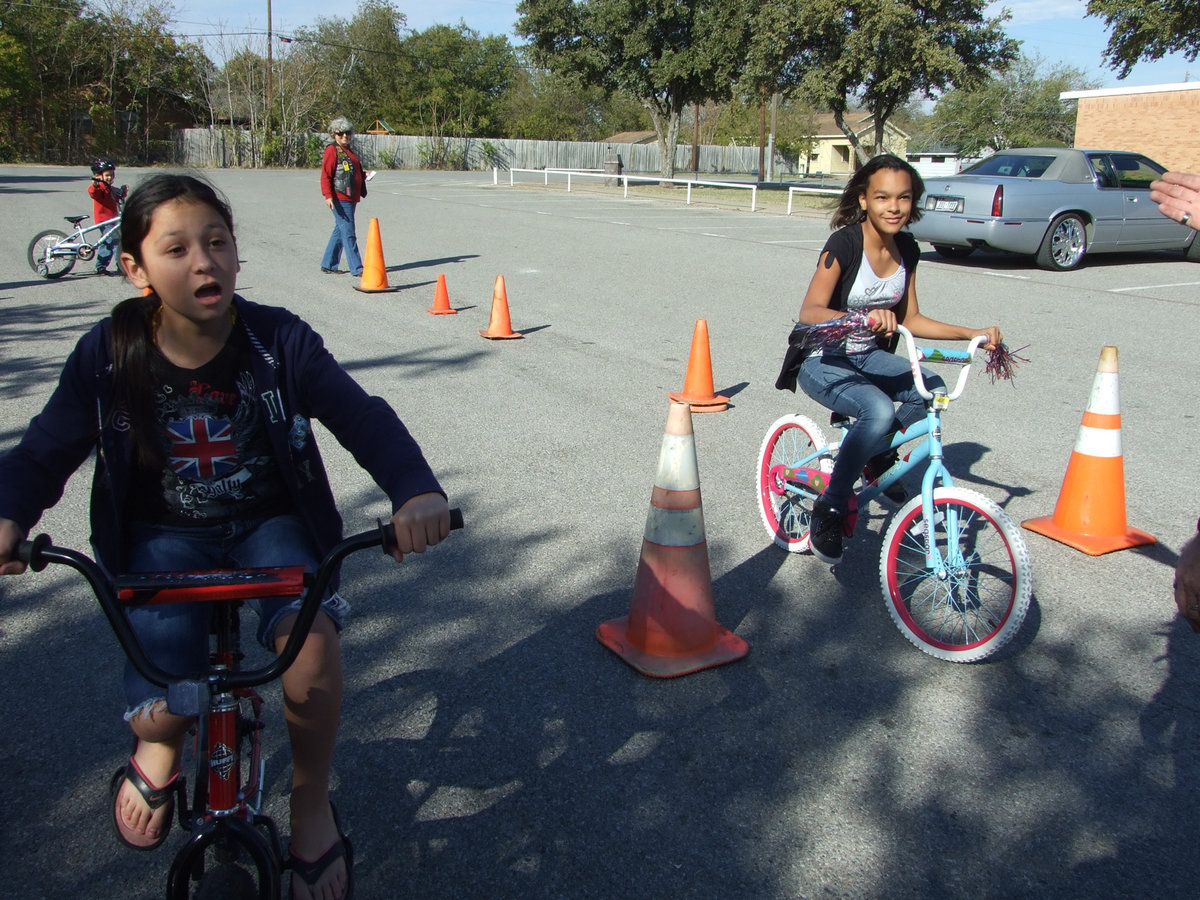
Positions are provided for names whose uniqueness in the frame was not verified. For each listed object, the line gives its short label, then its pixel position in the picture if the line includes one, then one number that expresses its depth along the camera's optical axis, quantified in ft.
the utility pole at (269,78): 179.62
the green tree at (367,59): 271.08
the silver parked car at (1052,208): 45.91
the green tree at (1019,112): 197.98
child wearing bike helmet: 42.96
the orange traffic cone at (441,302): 34.55
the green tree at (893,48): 96.53
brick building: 80.18
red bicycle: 6.16
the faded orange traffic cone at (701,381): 22.89
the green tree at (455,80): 266.16
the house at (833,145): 298.35
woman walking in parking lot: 40.70
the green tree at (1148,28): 89.10
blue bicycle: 12.00
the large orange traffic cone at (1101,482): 15.46
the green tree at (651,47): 132.77
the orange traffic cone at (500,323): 30.25
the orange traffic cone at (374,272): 39.14
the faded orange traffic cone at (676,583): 11.91
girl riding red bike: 7.22
